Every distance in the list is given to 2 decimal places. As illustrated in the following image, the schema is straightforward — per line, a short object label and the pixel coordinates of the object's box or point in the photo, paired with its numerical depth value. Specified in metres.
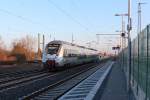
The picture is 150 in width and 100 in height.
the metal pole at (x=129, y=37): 15.35
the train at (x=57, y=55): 28.89
